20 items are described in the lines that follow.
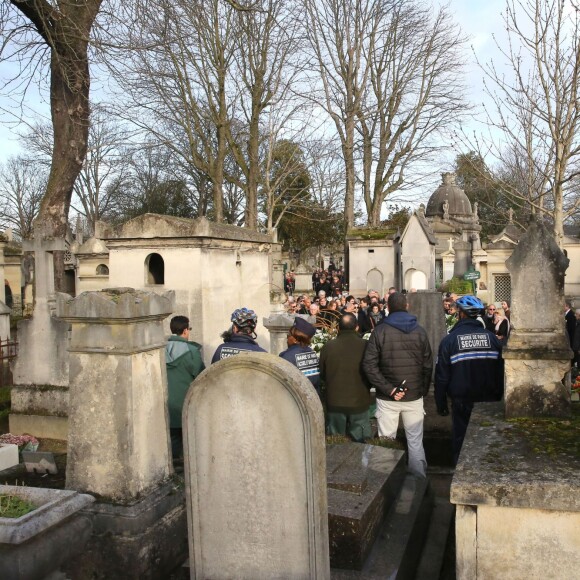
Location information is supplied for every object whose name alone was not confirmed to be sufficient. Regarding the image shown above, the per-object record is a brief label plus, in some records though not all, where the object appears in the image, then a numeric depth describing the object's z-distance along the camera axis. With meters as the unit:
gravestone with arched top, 3.48
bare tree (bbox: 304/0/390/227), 25.98
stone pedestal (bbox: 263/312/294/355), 8.27
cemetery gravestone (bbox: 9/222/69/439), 8.23
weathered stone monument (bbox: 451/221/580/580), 3.37
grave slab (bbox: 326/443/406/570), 4.05
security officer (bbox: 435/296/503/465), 5.84
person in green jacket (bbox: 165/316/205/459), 5.59
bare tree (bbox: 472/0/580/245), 10.84
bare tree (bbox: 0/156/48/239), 56.12
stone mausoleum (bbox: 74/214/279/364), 9.73
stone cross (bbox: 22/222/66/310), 8.22
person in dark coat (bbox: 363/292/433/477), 6.07
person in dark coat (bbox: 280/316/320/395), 6.22
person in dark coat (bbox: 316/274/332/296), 23.38
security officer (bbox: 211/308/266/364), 5.62
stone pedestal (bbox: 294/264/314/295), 35.02
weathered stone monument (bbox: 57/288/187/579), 4.15
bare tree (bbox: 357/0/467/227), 26.48
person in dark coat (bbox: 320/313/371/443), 6.25
